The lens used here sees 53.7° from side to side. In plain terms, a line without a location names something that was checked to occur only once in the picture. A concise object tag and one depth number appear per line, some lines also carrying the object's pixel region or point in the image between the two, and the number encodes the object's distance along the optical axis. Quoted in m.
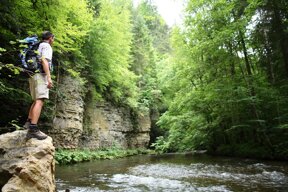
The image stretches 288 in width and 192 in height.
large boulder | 4.51
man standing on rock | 5.30
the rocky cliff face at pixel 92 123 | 17.66
